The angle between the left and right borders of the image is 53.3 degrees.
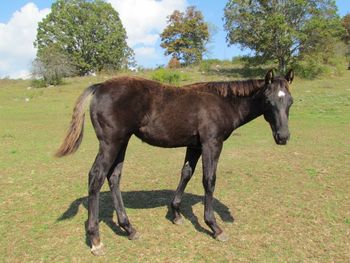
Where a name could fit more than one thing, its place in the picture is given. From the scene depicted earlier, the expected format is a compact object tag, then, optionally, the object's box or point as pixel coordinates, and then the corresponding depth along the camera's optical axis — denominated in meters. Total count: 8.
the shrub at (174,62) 50.88
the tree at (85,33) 49.72
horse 4.12
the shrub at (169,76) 27.66
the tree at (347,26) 50.26
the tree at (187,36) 56.19
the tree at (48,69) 32.66
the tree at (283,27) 28.72
